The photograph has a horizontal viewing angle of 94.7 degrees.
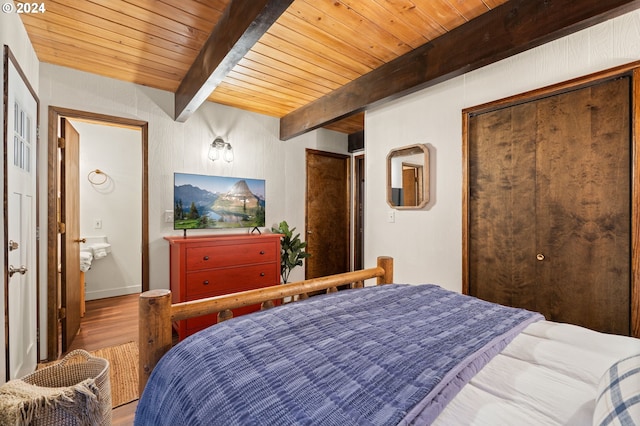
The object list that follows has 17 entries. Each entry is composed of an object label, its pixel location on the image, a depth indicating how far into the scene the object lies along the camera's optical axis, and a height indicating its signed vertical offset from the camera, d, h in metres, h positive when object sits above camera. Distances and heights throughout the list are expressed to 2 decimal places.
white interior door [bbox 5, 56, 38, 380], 1.70 -0.11
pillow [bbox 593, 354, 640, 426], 0.55 -0.38
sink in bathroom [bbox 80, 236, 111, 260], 3.82 -0.48
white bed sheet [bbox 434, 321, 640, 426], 0.73 -0.50
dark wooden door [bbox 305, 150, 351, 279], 4.20 -0.04
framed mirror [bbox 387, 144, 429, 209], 2.70 +0.32
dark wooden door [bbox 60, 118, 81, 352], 2.54 -0.25
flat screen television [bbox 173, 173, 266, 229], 3.12 +0.10
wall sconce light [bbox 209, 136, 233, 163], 3.33 +0.69
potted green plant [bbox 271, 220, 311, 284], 3.64 -0.47
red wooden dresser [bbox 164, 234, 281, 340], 2.72 -0.56
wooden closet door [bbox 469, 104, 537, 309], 2.13 +0.03
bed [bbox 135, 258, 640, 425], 0.73 -0.49
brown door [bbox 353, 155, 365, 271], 4.66 -0.17
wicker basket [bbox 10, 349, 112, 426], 1.30 -0.91
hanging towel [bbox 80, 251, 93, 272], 3.30 -0.57
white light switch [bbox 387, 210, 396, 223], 2.97 -0.06
